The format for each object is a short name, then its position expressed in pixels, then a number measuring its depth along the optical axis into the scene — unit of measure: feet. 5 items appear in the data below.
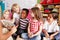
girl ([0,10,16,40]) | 6.01
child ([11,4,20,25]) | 5.95
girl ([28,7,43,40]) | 5.78
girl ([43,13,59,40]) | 5.67
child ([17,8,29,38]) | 5.90
